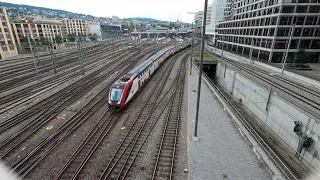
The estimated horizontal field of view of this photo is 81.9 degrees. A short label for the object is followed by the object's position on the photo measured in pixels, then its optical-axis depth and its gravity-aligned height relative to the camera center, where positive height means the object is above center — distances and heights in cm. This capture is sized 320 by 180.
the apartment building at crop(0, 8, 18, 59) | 5711 -186
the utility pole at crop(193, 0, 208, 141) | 1069 +18
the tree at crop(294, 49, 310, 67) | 4003 -581
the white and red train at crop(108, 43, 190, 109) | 1928 -619
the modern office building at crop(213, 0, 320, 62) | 4291 +39
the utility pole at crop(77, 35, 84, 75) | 3288 -416
